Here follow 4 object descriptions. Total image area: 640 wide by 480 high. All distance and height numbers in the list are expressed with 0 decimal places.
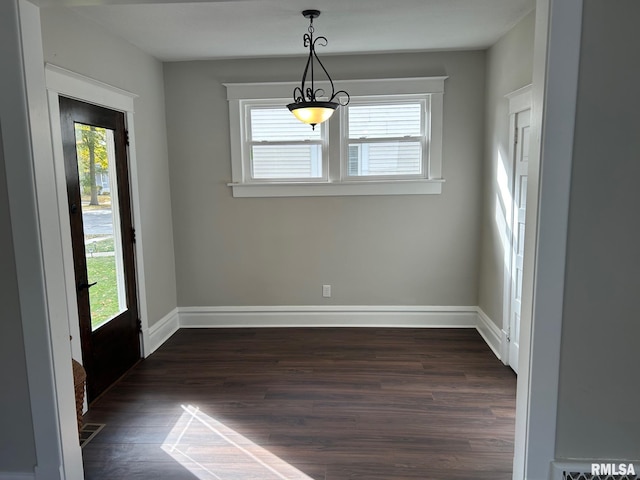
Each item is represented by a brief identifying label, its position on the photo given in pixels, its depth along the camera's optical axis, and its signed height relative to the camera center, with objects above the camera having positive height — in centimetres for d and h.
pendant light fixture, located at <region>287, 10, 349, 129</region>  292 +54
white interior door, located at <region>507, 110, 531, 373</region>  320 -29
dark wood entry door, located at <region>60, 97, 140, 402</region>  287 -37
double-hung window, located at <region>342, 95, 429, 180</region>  416 +47
